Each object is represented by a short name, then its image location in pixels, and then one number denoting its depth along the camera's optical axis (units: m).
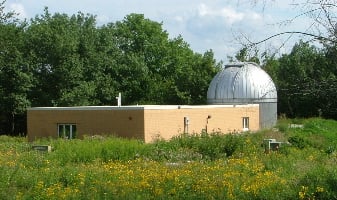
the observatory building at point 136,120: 33.03
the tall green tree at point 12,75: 45.81
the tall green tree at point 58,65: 46.47
